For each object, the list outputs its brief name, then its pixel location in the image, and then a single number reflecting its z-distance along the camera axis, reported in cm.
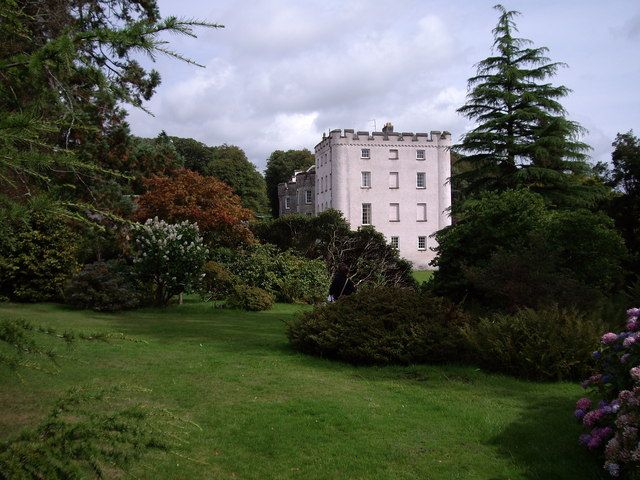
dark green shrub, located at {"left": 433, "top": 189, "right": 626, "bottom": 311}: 1033
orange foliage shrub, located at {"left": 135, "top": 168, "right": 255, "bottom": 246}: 2220
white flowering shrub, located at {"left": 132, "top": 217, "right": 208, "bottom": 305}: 1784
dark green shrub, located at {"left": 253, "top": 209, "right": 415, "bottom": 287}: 2445
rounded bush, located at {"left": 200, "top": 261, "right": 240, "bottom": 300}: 2091
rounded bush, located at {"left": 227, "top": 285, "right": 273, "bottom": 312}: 1956
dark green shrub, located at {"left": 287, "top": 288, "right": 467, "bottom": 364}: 970
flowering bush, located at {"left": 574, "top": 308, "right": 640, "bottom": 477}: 460
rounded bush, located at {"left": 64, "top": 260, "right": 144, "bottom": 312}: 1762
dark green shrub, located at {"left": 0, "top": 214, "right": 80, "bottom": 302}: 1911
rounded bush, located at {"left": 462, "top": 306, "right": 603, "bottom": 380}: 859
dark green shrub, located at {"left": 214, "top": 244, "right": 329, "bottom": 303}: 2266
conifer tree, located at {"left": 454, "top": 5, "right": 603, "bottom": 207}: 2192
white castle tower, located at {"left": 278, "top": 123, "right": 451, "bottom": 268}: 5516
